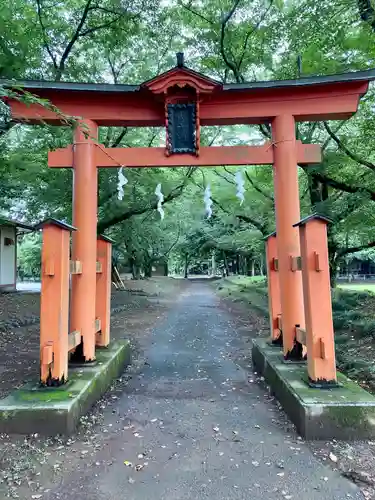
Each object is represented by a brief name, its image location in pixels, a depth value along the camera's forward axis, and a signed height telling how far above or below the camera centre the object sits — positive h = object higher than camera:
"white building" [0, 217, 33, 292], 15.73 +1.11
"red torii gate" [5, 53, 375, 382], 4.73 +2.02
